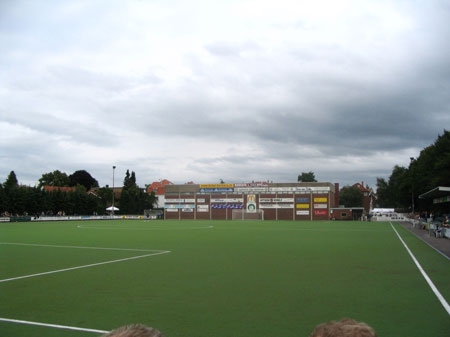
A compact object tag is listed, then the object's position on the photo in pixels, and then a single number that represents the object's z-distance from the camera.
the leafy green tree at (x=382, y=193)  149.19
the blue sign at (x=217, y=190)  98.19
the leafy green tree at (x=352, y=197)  153.75
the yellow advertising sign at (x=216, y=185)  98.47
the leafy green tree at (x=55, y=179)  124.56
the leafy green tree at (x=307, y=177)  180.62
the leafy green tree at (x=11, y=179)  103.62
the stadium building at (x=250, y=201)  92.50
